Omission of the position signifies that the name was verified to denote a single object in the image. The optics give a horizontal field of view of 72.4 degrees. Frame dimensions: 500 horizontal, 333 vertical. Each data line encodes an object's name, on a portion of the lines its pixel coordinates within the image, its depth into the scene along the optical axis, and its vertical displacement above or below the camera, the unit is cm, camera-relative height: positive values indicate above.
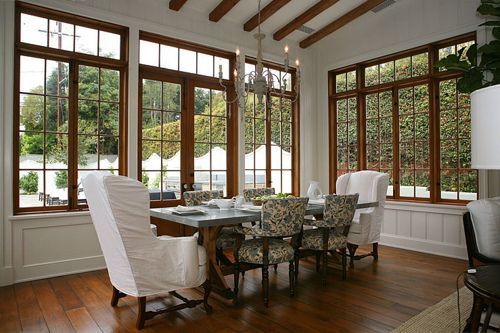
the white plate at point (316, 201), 409 -40
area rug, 258 -121
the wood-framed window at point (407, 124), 493 +72
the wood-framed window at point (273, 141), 591 +51
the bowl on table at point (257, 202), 367 -35
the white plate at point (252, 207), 342 -39
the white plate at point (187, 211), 313 -39
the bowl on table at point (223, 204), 355 -36
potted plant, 125 +16
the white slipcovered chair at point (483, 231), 278 -52
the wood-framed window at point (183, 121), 479 +73
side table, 160 -58
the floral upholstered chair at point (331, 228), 357 -65
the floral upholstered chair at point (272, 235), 302 -60
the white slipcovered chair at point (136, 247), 246 -60
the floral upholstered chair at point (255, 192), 451 -31
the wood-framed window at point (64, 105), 391 +81
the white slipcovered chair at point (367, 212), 424 -56
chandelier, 351 +92
